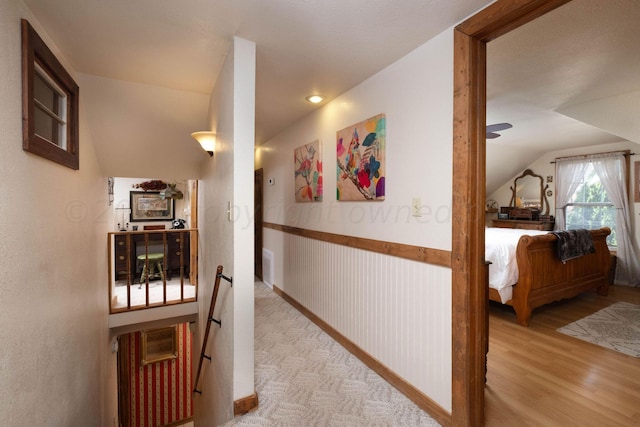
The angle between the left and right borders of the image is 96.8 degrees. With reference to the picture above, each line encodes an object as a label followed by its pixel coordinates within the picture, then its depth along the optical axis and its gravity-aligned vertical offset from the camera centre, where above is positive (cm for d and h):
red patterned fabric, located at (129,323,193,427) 471 -296
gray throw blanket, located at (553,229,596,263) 337 -38
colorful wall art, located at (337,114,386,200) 216 +44
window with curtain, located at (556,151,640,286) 469 +24
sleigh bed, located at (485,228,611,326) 307 -73
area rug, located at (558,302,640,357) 266 -121
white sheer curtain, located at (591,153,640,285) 464 -13
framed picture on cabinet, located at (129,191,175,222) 563 +16
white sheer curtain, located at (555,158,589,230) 533 +64
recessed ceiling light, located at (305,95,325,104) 270 +112
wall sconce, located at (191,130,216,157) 256 +68
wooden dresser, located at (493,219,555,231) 561 -22
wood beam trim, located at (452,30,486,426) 153 -5
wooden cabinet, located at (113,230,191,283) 452 -63
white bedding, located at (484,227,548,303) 310 -59
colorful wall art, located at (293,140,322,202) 299 +47
